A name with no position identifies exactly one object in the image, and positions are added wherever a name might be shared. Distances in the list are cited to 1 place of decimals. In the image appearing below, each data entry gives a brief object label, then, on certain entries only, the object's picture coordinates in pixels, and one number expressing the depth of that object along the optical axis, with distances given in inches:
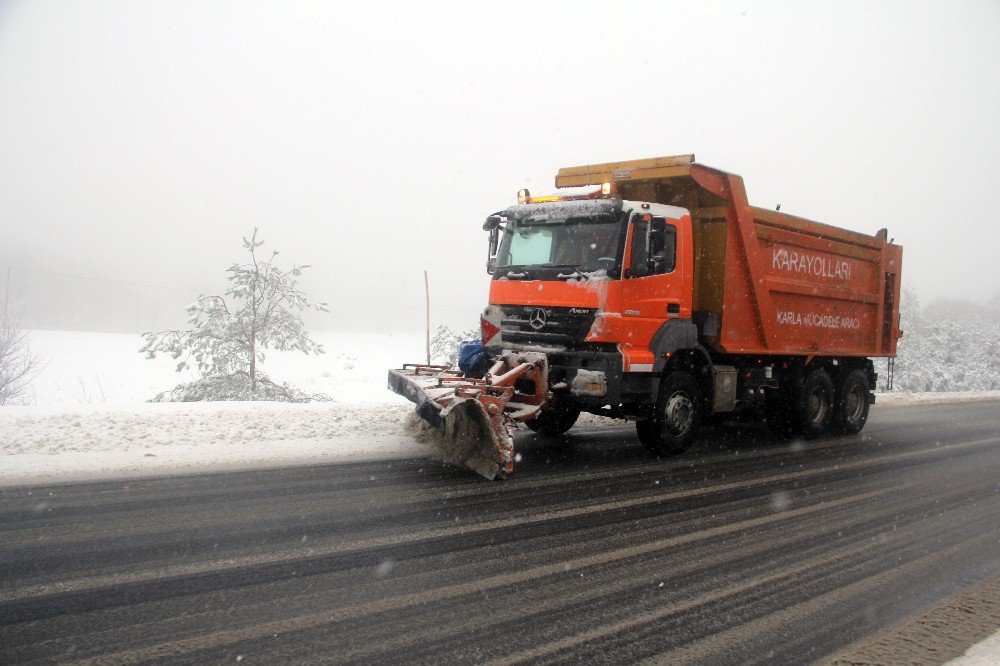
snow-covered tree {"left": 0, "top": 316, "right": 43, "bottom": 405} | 650.8
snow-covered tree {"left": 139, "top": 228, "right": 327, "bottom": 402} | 659.4
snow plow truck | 290.8
